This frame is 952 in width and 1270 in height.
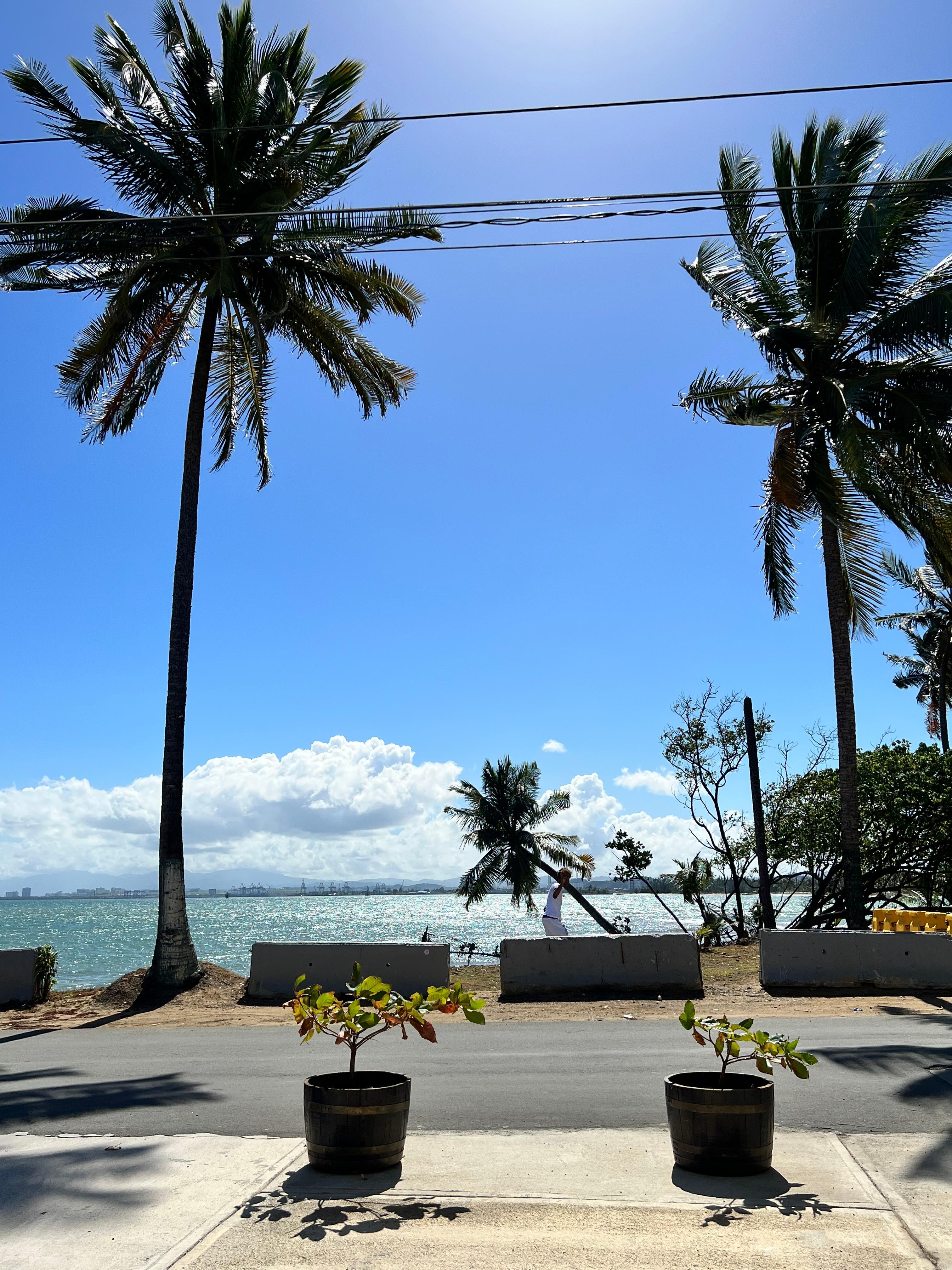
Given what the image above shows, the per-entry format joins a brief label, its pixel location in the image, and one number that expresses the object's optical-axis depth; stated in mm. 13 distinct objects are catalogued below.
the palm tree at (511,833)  44031
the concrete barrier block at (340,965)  14148
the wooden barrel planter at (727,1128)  5332
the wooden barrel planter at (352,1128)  5422
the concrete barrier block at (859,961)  14406
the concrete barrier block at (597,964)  14398
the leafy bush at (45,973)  15359
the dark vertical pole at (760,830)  24781
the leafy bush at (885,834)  26969
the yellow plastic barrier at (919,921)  17109
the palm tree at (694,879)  31203
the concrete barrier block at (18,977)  15281
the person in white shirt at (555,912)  15281
